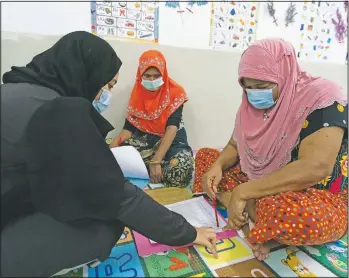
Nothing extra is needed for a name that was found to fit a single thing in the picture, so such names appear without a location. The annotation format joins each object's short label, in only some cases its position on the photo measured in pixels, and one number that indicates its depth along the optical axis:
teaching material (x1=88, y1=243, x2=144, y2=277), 0.87
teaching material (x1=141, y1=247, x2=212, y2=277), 0.88
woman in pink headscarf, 0.91
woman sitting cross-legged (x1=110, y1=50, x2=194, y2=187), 1.69
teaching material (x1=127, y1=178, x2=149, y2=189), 1.06
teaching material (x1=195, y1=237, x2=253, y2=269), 0.93
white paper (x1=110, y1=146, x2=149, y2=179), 1.03
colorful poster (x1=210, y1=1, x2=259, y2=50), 2.08
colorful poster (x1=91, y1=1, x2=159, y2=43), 1.78
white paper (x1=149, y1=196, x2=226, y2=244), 1.16
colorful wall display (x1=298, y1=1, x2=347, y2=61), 2.36
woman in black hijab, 0.65
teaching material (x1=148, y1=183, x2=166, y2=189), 1.58
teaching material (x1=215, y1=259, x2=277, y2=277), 0.88
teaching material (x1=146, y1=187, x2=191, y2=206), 1.40
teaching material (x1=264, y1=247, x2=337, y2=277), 0.90
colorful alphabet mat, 0.88
